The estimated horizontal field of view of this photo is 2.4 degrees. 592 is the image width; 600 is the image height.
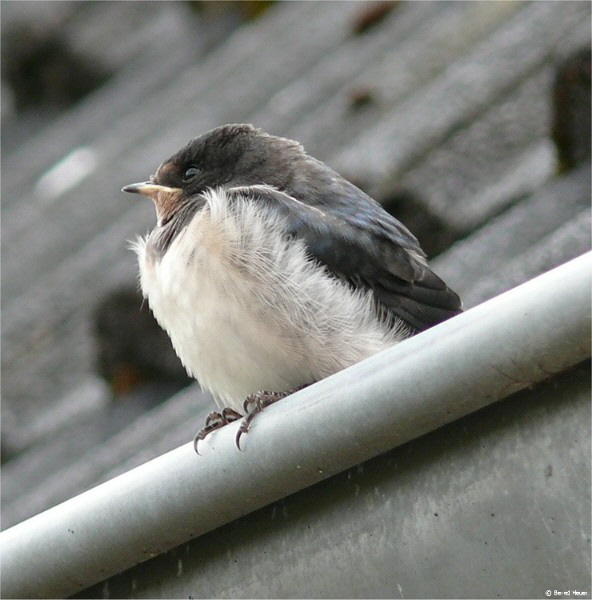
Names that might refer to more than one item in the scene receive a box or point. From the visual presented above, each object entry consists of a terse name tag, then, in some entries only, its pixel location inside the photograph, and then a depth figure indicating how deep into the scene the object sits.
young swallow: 2.81
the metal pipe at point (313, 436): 2.42
